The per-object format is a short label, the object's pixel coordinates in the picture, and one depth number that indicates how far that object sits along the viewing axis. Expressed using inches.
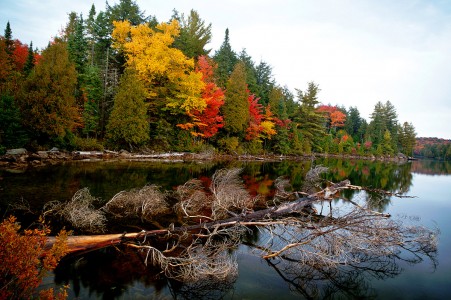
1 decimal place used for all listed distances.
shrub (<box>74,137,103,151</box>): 987.9
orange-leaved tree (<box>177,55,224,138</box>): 1304.1
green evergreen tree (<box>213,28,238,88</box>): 1675.6
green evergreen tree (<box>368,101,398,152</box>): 3048.7
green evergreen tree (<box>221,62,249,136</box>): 1480.1
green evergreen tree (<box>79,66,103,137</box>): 1089.4
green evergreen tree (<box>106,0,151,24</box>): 1374.3
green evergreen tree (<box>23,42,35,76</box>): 1304.0
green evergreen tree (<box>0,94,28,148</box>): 733.9
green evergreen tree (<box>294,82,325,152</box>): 2244.1
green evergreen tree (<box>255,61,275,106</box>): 2251.7
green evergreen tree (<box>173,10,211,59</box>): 1604.3
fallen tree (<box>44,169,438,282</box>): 243.9
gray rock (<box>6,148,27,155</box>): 749.1
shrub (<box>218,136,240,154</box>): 1508.4
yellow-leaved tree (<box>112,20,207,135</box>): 1120.2
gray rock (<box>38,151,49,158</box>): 834.6
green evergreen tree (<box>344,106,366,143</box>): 3193.9
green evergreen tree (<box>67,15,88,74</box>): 1222.1
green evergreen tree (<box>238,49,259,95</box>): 1987.0
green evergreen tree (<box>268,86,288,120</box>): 1894.7
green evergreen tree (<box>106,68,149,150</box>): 1052.5
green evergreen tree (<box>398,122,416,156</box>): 3314.5
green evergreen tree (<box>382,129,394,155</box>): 3016.7
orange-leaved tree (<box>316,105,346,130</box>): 3035.9
